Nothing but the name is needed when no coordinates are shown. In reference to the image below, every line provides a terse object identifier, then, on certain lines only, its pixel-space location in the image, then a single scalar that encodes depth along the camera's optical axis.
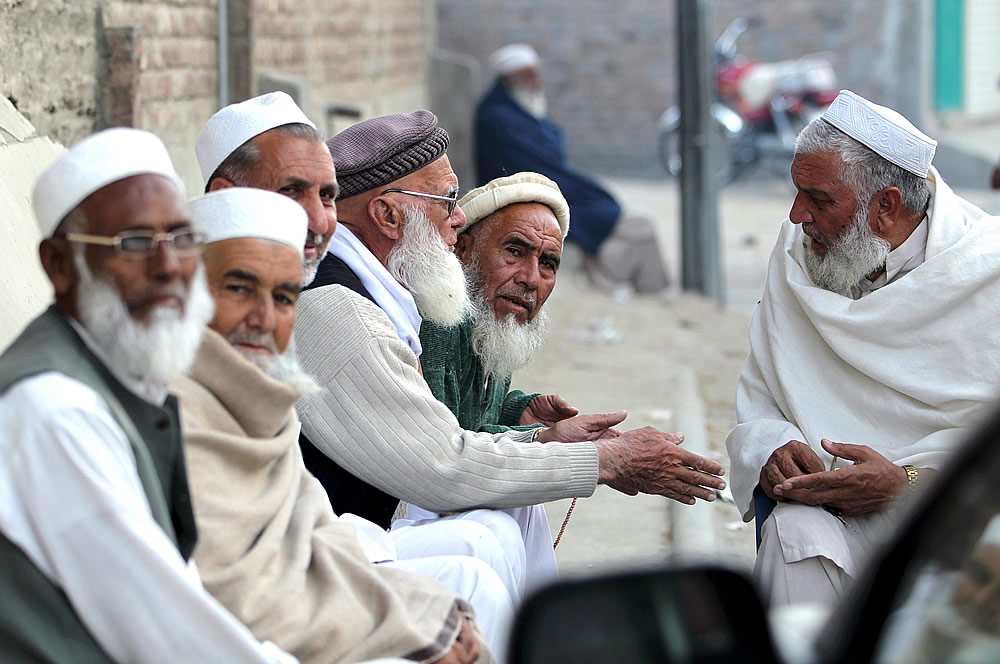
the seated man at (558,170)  12.05
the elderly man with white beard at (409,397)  3.07
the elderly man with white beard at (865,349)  3.42
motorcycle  18.55
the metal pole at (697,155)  11.62
